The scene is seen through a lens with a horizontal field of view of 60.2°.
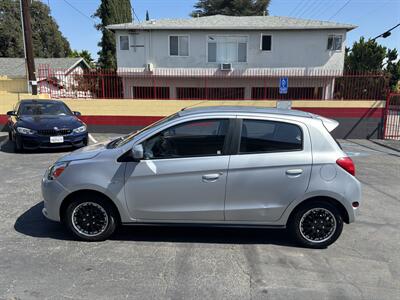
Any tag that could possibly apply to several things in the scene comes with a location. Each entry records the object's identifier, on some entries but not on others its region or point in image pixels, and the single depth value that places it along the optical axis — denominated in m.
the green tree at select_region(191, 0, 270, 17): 42.44
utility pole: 13.45
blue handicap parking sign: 17.82
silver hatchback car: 3.85
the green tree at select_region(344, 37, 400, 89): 28.41
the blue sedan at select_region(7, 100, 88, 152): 8.69
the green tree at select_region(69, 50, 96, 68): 45.65
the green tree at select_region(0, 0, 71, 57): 43.16
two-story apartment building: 21.95
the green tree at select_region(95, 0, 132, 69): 32.00
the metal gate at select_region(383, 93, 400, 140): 12.53
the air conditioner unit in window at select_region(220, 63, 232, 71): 21.98
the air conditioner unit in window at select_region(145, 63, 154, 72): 22.11
